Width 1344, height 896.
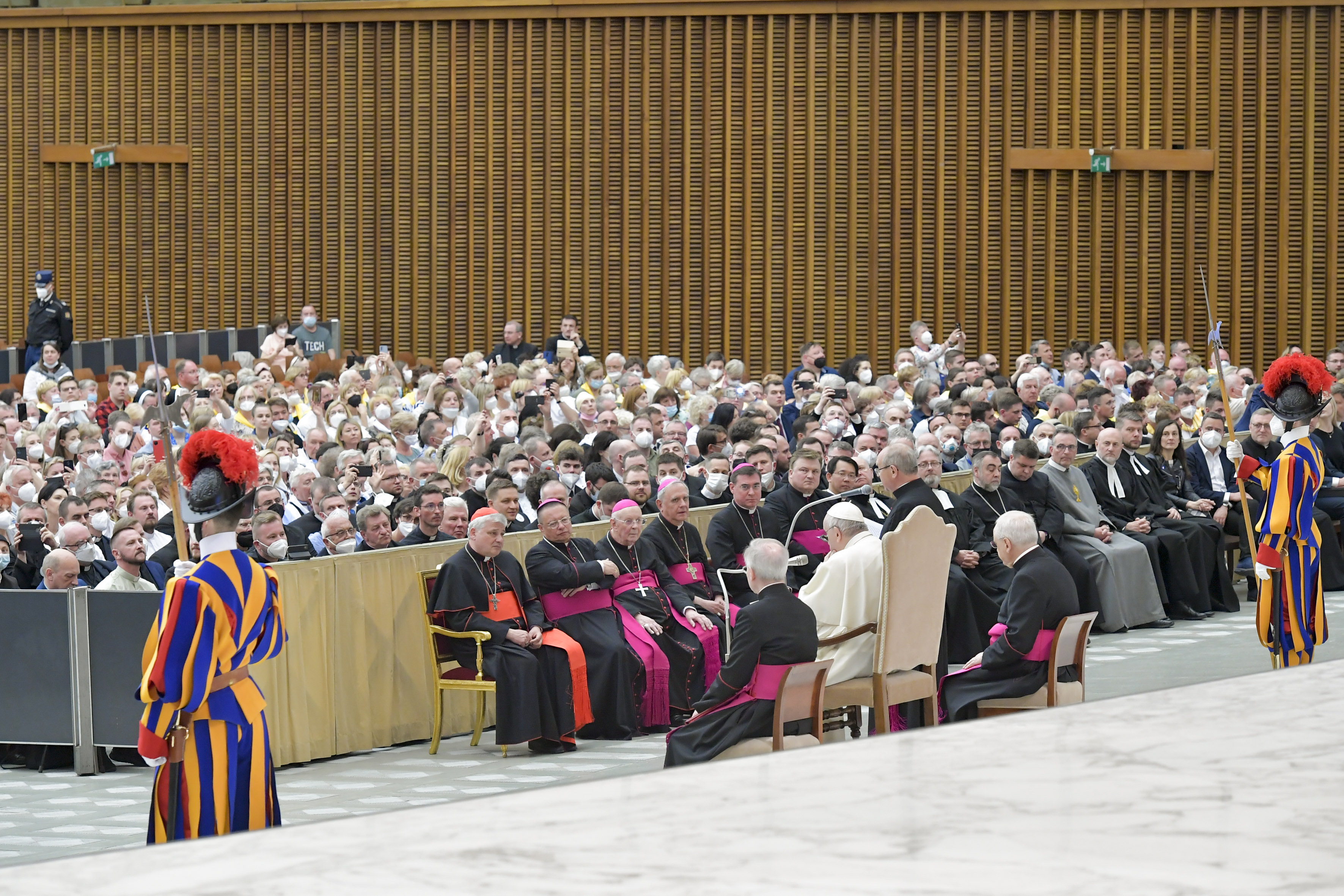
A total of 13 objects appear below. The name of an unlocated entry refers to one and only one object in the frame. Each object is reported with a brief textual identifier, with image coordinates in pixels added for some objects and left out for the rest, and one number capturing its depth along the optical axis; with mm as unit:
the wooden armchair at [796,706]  12781
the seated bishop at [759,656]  12961
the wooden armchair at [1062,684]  14109
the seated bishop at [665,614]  17500
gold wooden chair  16187
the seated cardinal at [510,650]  16000
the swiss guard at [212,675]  9930
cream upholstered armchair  14211
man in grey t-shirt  39000
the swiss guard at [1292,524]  16906
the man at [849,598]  14328
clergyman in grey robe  21687
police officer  35594
